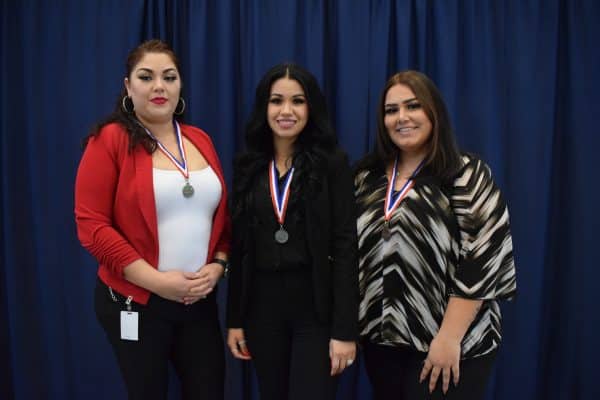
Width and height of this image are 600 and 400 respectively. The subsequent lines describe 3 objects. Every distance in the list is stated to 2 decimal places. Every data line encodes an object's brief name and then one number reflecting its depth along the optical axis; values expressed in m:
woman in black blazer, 1.52
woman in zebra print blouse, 1.46
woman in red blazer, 1.48
